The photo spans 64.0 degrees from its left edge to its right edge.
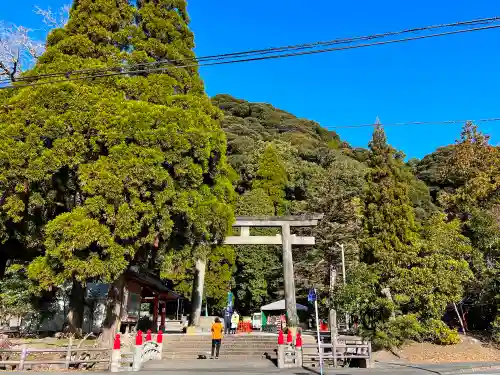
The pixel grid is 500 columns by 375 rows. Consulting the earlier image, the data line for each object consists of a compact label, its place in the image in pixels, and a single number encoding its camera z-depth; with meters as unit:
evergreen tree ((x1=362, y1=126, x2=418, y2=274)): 17.12
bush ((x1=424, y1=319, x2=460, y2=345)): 14.79
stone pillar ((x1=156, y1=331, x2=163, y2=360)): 13.05
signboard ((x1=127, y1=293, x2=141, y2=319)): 19.60
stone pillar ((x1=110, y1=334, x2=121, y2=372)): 10.05
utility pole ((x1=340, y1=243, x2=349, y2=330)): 20.81
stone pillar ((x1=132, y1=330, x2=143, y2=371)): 10.42
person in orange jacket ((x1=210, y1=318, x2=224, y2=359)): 12.40
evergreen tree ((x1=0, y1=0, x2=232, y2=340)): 10.78
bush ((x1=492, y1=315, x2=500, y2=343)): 15.55
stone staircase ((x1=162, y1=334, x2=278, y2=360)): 13.84
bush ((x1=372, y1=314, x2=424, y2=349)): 14.20
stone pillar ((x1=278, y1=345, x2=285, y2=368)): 11.48
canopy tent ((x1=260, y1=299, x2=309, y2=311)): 27.52
